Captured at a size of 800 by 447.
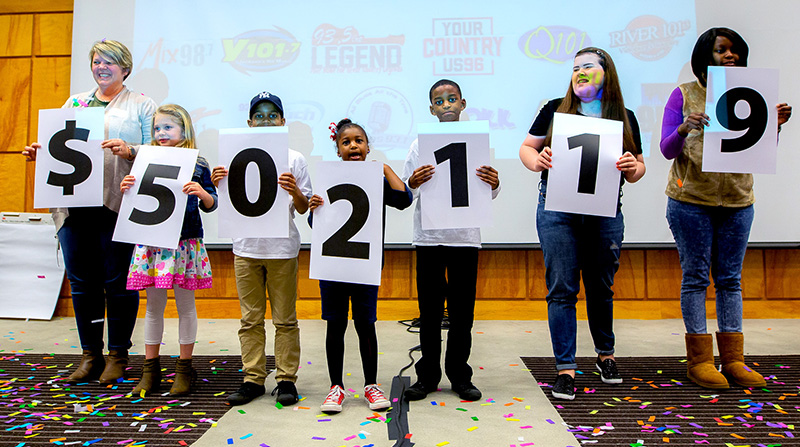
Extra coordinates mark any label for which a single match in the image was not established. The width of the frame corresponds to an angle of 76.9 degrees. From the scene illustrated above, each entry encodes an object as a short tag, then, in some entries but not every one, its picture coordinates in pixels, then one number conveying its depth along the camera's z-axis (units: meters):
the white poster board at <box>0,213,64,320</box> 3.60
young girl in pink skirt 1.88
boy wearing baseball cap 1.90
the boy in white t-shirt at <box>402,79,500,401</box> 1.87
